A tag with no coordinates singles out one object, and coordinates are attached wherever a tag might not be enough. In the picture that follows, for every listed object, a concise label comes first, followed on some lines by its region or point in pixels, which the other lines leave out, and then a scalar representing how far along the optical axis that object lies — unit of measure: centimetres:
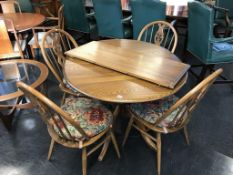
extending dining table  113
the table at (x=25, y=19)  253
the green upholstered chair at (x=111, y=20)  257
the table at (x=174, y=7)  254
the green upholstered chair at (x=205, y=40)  194
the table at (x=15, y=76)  184
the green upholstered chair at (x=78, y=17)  284
